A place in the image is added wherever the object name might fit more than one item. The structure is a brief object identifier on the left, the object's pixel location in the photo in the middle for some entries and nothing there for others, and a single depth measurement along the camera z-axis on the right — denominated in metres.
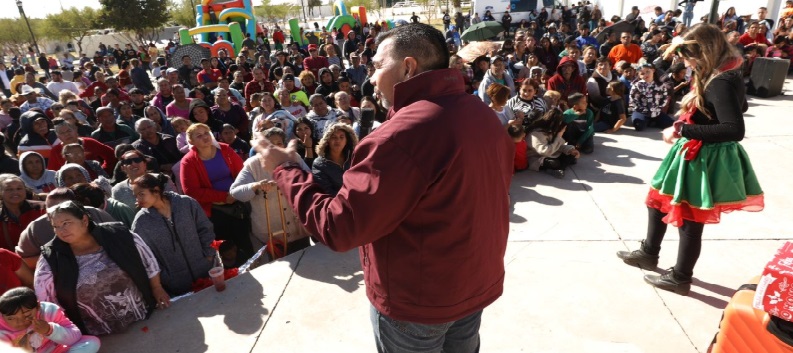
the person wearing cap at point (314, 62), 11.88
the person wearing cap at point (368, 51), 12.86
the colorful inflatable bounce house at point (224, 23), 20.97
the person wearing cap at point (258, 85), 9.30
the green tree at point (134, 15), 33.88
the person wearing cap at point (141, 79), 12.28
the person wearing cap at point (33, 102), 8.86
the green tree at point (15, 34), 46.52
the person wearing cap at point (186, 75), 11.70
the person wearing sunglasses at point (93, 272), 2.90
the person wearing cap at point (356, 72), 10.84
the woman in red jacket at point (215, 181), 4.43
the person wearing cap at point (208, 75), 11.26
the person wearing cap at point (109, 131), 6.37
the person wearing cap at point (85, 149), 5.50
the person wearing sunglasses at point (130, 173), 4.18
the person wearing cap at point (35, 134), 6.34
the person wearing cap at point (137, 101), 7.82
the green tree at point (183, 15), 47.12
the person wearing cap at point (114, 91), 8.19
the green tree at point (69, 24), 43.20
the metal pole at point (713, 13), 7.00
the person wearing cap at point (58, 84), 11.48
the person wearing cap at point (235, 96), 8.86
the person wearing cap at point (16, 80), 13.34
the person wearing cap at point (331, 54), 13.12
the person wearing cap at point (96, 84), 10.65
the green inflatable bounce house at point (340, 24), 23.95
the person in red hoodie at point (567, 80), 7.82
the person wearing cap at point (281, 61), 12.46
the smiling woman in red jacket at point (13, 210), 3.86
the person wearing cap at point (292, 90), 8.36
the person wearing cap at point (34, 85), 11.72
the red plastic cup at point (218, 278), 3.37
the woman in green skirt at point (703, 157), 2.48
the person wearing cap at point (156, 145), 5.61
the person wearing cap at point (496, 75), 7.44
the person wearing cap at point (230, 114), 7.34
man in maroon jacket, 1.28
